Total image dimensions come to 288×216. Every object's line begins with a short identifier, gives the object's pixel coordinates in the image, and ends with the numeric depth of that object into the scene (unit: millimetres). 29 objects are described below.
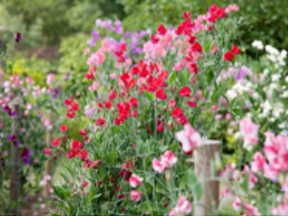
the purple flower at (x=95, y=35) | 3891
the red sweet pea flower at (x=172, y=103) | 1983
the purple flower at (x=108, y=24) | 3513
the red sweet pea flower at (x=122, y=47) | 2259
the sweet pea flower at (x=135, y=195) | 1759
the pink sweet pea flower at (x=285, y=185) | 1604
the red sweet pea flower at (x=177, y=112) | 1887
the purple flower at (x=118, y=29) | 3676
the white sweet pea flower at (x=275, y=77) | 3230
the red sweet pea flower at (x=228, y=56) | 2005
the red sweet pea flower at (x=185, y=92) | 1917
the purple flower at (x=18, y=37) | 2351
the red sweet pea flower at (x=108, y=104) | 2092
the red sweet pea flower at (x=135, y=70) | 2106
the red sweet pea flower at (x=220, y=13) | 2173
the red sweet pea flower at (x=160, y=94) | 1931
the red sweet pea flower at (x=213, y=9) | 2200
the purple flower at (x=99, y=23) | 3310
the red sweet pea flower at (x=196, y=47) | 2008
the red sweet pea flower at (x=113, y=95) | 2150
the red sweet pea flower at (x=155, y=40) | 2212
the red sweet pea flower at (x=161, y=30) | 2195
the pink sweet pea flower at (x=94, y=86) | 2454
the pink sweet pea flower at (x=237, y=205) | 1690
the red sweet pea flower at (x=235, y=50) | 2013
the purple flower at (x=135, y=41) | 3984
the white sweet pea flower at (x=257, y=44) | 3284
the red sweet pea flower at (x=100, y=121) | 2090
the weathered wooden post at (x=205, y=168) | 1734
